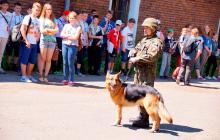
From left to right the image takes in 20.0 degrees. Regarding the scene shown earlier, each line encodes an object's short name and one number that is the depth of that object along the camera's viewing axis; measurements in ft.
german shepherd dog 31.99
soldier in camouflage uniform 32.48
